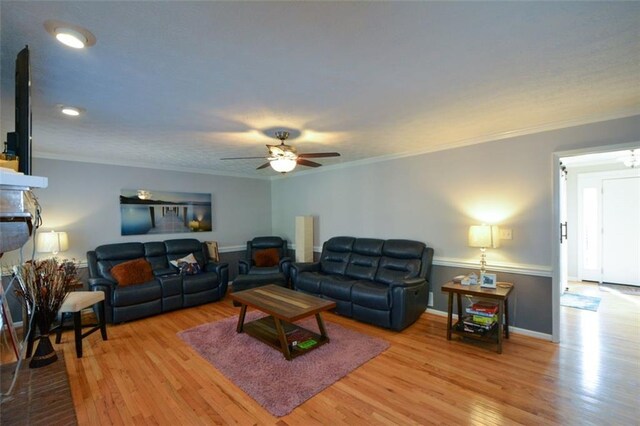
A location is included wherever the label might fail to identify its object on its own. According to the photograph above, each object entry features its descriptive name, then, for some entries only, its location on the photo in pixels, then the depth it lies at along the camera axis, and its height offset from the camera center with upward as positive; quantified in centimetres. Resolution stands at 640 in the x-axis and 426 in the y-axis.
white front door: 502 -33
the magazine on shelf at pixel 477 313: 302 -109
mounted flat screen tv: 131 +45
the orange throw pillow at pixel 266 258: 515 -80
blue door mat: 414 -138
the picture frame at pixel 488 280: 308 -74
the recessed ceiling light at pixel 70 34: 138 +93
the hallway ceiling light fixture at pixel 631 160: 421 +82
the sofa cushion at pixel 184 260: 449 -74
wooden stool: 281 -95
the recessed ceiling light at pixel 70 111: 241 +92
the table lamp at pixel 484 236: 323 -26
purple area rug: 225 -142
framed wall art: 456 +5
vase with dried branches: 236 -71
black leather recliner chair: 451 -95
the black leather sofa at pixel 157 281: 361 -96
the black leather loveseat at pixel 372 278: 338 -92
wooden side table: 285 -96
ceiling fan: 298 +63
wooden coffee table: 279 -106
